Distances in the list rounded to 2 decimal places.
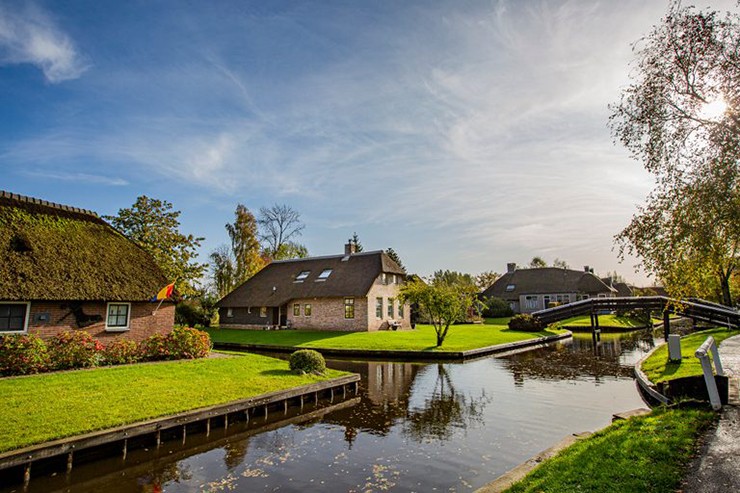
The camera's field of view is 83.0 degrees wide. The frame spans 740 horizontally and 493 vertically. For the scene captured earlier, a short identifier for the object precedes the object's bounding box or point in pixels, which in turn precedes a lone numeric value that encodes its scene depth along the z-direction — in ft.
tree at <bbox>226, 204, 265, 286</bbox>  155.22
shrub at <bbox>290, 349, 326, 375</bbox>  49.29
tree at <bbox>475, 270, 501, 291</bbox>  227.20
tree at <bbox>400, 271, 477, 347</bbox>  78.69
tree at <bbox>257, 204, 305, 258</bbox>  161.68
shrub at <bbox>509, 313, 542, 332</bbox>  108.37
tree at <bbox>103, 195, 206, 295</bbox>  87.04
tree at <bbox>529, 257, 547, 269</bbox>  303.68
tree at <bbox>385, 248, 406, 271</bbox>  193.25
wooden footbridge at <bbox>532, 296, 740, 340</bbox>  89.66
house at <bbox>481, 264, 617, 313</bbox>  171.42
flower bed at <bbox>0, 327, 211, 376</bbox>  41.73
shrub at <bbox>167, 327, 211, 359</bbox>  55.01
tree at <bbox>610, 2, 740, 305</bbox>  29.58
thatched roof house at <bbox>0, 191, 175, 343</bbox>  47.03
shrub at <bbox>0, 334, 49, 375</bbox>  41.01
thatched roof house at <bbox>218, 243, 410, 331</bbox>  107.96
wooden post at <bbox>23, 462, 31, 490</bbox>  23.97
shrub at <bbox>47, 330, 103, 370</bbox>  44.65
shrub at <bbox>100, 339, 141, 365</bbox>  49.29
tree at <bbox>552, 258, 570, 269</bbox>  343.07
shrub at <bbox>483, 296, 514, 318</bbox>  160.35
